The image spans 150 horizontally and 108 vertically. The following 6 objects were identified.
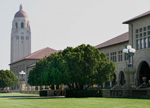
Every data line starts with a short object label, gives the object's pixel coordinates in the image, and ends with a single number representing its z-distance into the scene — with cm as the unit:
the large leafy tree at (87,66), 5162
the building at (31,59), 14625
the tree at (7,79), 11806
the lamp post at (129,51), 4667
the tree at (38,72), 7162
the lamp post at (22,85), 10069
